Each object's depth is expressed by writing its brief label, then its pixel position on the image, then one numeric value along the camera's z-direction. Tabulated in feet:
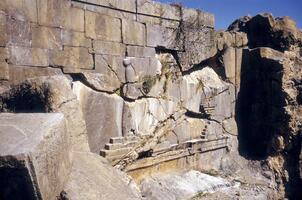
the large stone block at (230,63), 24.31
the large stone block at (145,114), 17.94
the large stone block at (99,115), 16.05
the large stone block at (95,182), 9.62
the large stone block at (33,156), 8.01
